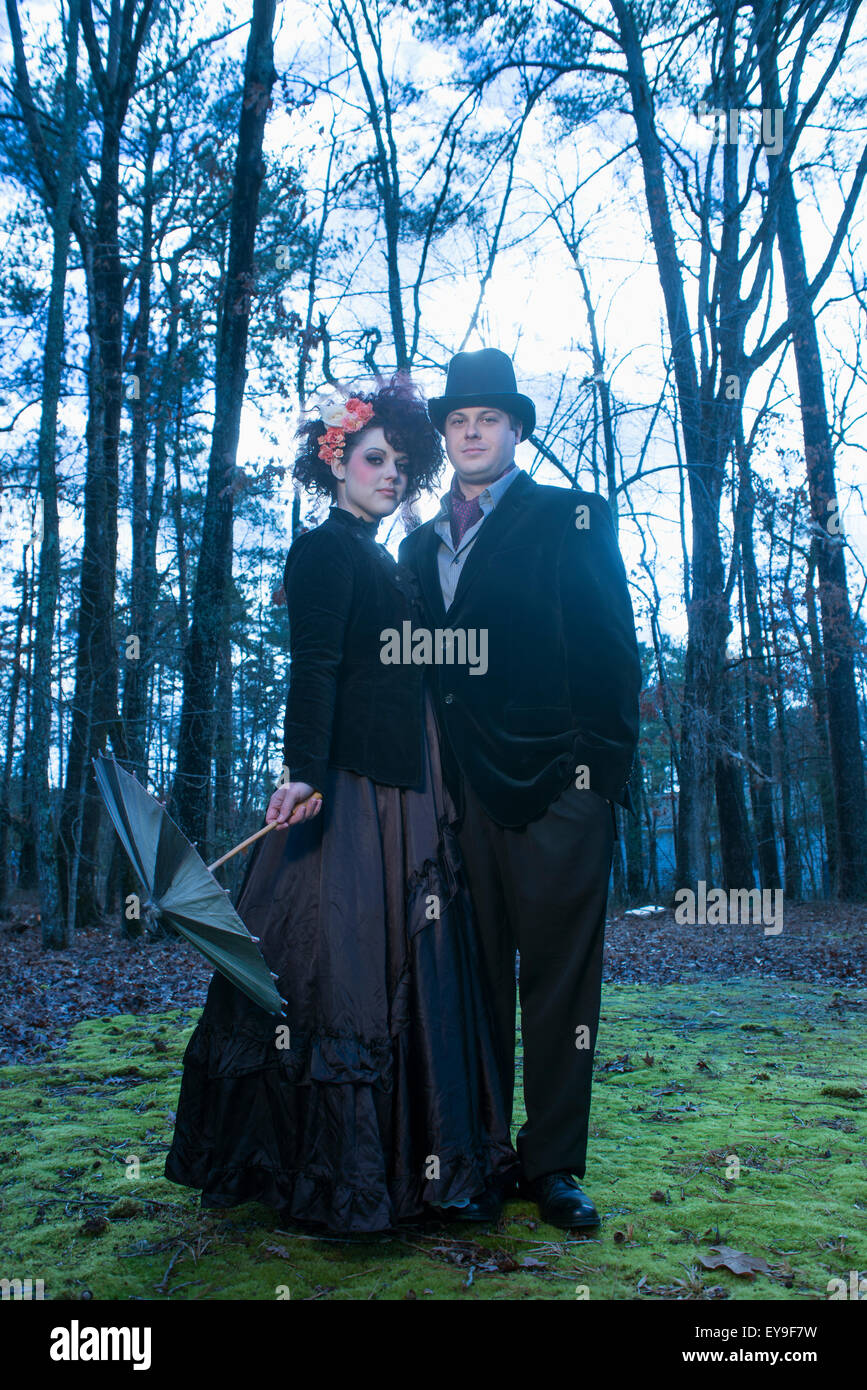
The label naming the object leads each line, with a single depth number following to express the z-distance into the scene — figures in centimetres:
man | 247
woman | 224
